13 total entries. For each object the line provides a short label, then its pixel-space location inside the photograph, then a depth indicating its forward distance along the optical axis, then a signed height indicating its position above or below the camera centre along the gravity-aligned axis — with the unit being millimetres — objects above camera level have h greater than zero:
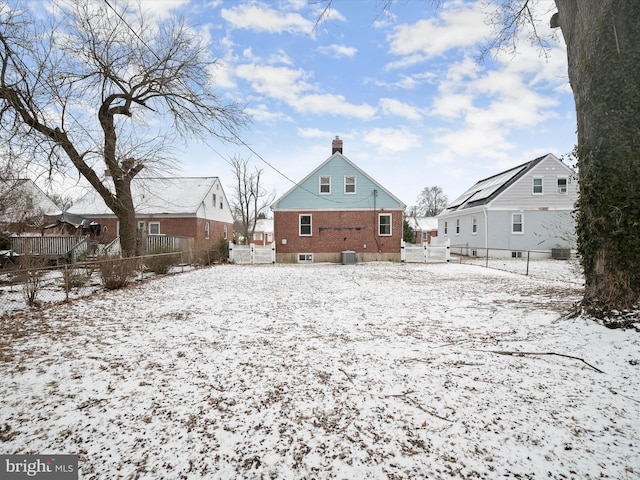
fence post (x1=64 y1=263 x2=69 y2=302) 7379 -928
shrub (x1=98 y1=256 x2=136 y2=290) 9117 -945
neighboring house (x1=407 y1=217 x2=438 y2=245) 47844 +1431
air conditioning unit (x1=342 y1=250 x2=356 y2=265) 18562 -1233
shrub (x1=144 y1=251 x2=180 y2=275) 12479 -919
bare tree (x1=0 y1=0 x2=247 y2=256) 10281 +5606
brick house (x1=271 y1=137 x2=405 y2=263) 19609 +1380
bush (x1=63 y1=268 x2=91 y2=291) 9008 -1073
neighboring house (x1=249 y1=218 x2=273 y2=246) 49791 +1215
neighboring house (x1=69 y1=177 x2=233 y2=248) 24734 +2530
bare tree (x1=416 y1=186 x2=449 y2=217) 64625 +7700
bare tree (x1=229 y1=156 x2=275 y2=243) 33156 +5410
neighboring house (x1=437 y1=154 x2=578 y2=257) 20375 +1808
